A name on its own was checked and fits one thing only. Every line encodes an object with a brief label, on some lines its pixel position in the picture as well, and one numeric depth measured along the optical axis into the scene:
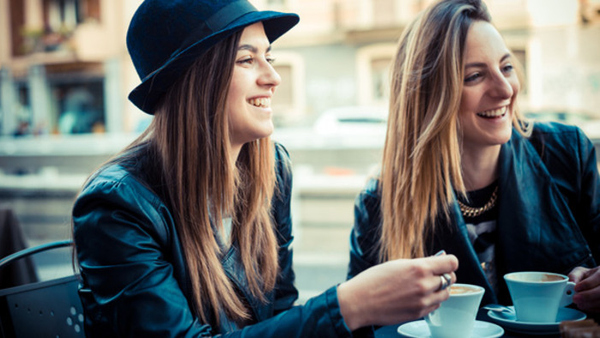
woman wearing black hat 1.06
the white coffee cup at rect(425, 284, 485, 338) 1.11
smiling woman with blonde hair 1.80
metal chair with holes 1.41
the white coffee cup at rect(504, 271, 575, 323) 1.21
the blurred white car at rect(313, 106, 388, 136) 11.29
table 1.20
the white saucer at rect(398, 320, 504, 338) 1.17
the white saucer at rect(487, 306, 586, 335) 1.19
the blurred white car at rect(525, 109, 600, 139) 10.99
